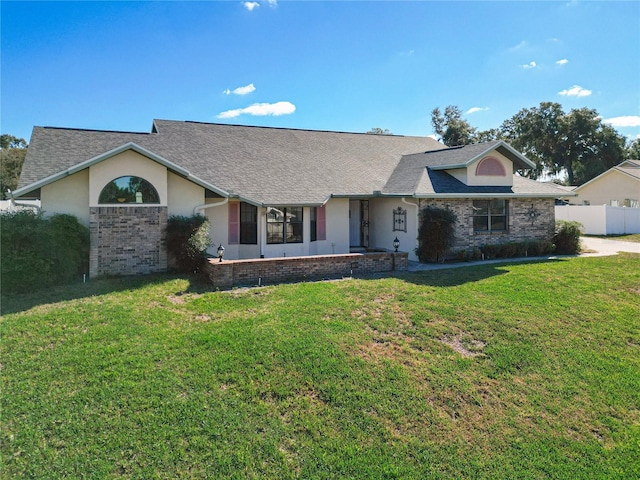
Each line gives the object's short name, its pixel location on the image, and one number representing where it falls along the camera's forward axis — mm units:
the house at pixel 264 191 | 11422
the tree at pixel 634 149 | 55669
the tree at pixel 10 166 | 44516
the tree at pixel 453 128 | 36312
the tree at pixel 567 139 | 47844
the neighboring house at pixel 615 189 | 30094
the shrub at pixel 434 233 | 14367
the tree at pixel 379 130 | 50094
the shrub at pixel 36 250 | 9281
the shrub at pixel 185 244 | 11656
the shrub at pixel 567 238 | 16953
